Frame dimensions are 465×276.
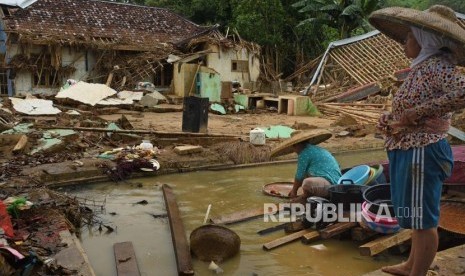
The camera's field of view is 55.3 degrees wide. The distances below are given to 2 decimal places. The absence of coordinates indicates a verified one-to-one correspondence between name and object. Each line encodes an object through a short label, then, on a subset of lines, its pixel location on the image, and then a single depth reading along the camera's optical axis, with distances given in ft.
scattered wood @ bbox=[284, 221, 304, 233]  16.51
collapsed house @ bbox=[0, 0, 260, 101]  66.08
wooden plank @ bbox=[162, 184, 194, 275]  13.46
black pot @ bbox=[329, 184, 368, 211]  15.90
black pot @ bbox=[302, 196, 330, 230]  15.65
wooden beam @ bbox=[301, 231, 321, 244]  15.48
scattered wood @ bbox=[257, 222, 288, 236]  16.88
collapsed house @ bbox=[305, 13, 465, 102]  59.16
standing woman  8.52
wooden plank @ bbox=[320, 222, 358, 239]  15.15
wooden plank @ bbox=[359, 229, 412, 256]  13.32
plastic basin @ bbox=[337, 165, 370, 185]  17.60
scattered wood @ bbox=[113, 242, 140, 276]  13.20
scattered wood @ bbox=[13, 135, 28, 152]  27.46
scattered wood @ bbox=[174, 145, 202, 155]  28.76
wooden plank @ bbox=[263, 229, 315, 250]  15.33
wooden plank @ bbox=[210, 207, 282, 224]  17.99
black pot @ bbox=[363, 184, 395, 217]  13.97
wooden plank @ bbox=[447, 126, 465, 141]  31.30
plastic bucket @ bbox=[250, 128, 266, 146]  32.32
